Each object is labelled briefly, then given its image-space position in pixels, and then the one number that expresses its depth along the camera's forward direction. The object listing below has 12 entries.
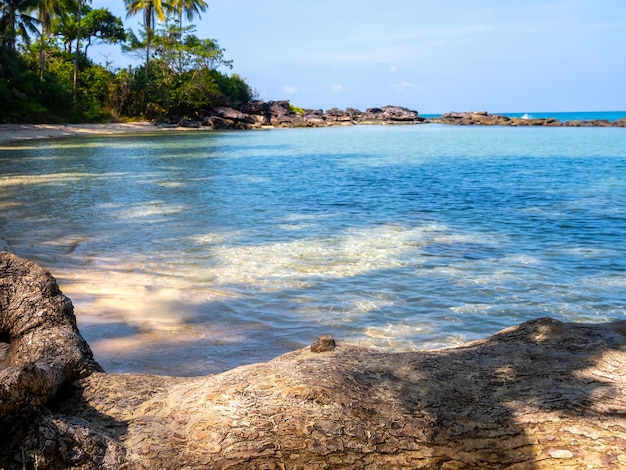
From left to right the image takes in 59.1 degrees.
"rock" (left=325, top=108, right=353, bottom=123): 73.19
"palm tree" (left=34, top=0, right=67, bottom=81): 39.78
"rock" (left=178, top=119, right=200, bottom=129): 50.88
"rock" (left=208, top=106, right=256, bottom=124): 55.62
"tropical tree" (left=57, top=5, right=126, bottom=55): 49.22
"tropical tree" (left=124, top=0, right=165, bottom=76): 50.47
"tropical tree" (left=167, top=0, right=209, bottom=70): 55.75
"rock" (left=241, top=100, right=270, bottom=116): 61.84
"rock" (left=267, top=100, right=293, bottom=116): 64.31
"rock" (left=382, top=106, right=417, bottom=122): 79.19
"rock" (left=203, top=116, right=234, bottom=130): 53.41
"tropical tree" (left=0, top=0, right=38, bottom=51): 37.44
